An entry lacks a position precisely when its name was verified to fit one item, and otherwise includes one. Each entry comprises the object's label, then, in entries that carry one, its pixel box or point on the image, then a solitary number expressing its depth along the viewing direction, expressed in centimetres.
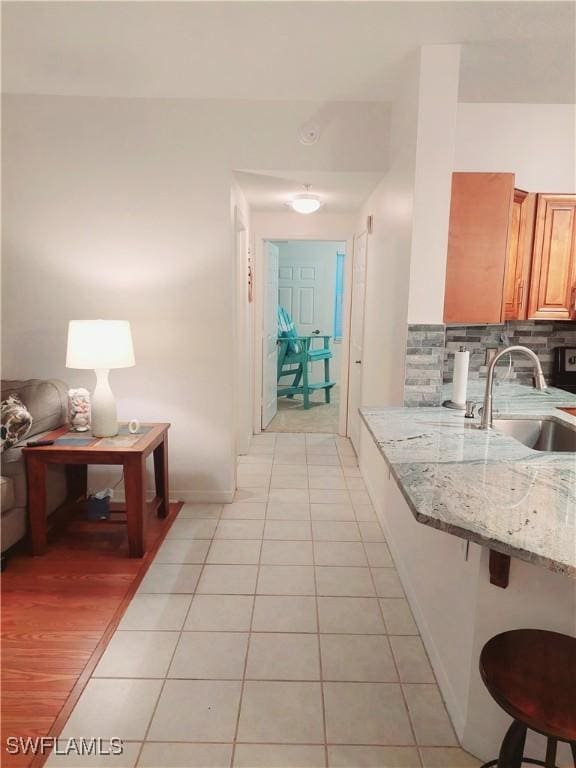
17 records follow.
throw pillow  246
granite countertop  110
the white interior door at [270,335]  476
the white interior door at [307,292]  706
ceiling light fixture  364
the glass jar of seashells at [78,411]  278
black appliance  314
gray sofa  244
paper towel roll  233
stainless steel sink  233
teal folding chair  614
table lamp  256
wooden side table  247
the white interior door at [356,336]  395
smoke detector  290
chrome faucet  189
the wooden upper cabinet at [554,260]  271
